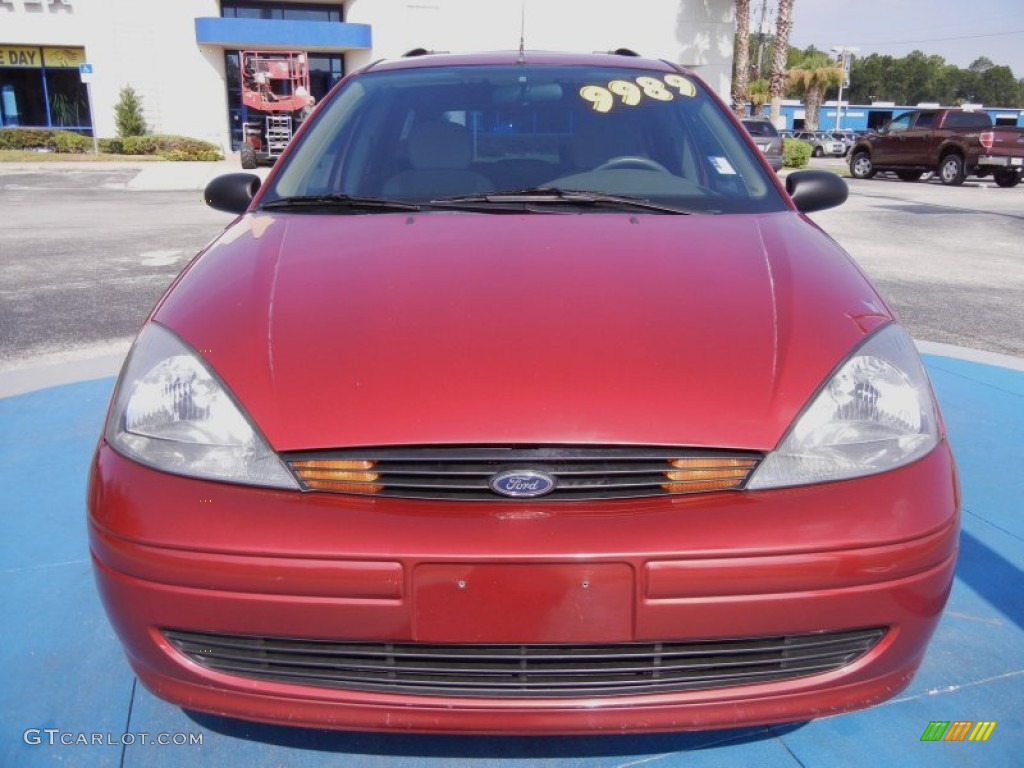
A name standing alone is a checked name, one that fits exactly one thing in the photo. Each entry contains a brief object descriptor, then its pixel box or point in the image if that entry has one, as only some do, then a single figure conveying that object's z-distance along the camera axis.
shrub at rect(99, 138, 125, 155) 26.70
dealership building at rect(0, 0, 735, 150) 27.73
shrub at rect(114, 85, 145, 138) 27.52
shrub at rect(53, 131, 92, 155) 26.50
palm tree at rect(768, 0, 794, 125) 29.31
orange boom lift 26.03
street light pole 42.16
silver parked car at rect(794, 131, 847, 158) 40.91
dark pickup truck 19.83
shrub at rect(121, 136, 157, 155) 26.25
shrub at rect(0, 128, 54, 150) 26.75
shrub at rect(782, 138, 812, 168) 25.47
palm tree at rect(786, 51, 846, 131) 51.44
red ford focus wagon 1.50
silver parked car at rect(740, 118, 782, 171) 22.85
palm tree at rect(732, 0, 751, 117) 30.86
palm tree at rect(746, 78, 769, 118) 50.09
